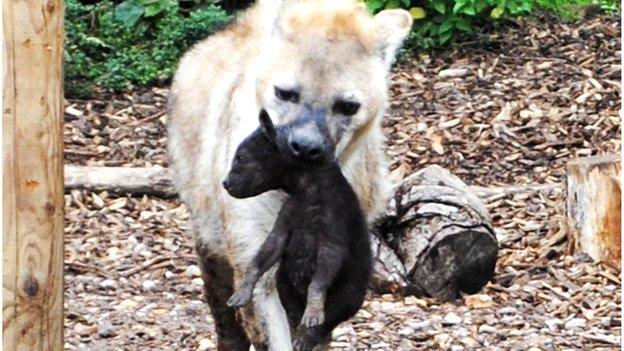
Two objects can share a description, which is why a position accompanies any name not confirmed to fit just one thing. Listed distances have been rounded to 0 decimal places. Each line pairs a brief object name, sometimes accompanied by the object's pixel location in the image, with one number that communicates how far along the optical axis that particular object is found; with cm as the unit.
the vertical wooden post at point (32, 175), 875
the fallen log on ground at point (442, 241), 1377
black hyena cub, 931
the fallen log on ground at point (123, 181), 1660
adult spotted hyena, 933
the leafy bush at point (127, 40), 2008
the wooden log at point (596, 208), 1439
